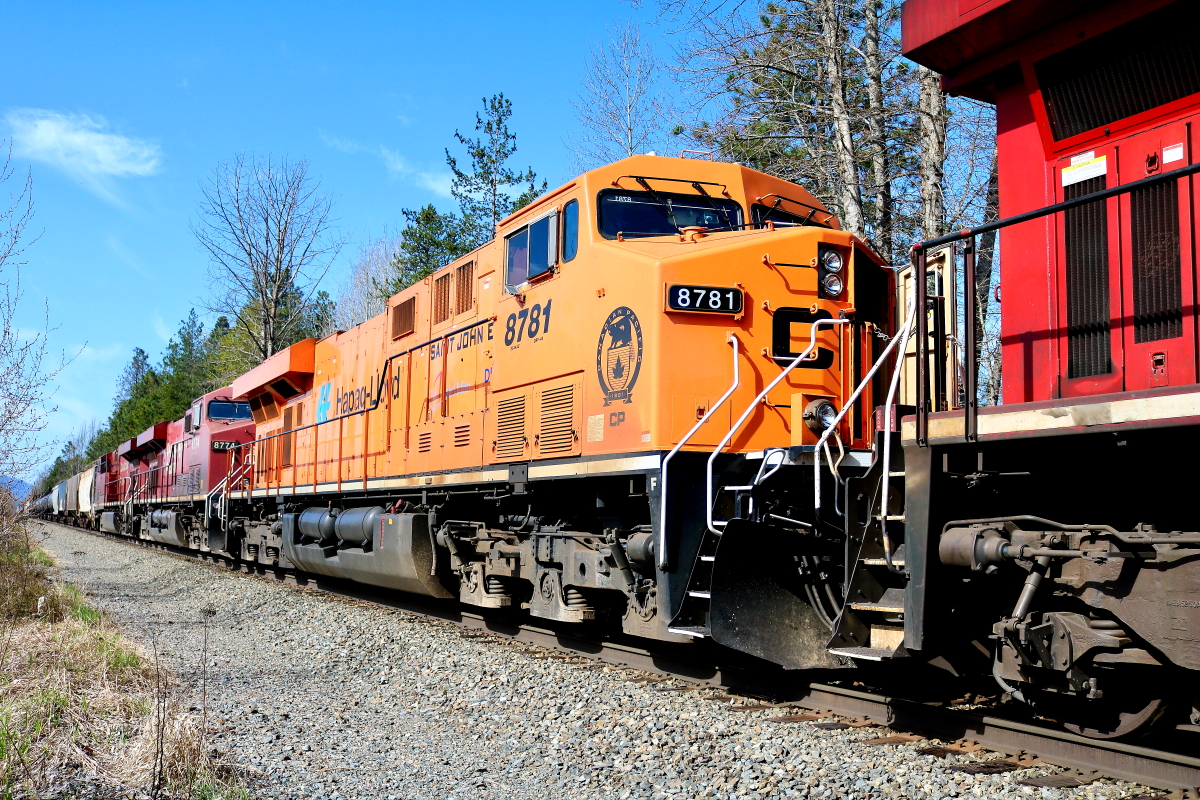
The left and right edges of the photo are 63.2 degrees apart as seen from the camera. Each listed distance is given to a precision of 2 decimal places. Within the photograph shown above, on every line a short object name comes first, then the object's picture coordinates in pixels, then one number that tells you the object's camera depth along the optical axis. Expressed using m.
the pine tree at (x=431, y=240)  33.94
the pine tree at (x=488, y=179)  34.16
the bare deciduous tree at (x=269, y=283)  35.41
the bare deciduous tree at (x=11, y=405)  9.31
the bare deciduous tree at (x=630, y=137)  24.83
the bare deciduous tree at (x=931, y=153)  13.82
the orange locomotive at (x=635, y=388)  6.28
